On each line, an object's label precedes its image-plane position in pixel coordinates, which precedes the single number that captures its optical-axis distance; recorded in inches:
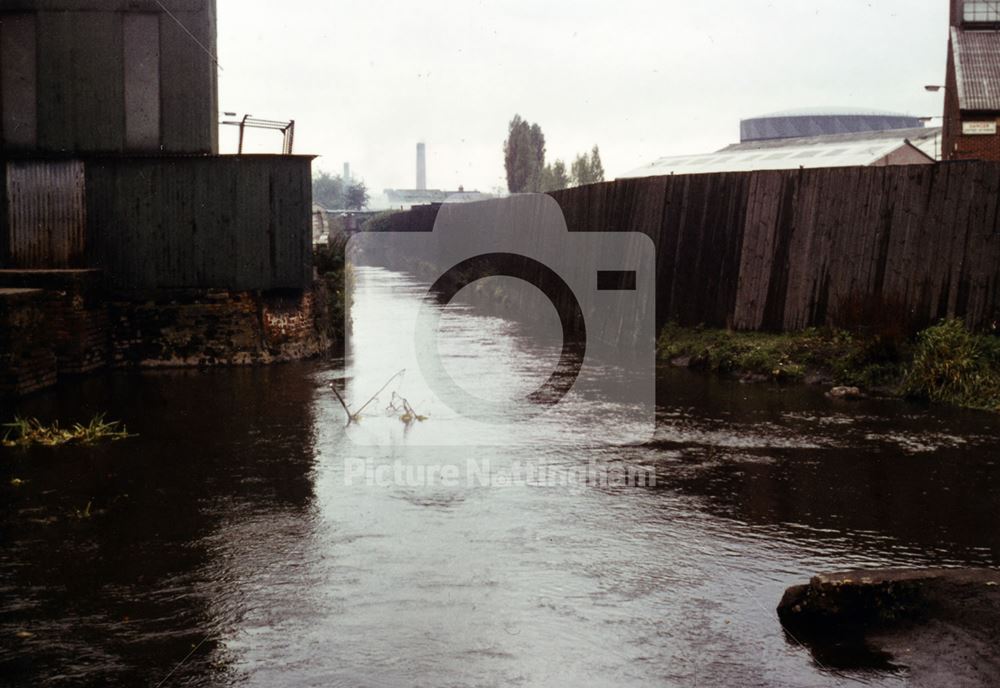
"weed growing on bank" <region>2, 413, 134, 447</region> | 434.6
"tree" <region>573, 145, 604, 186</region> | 2472.9
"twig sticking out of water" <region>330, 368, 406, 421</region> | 475.2
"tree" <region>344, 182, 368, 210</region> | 4436.5
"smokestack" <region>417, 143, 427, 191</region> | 7492.1
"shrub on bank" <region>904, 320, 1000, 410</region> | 509.7
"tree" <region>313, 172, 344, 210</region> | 5344.5
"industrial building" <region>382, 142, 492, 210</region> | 5001.5
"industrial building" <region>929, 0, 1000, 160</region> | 1151.0
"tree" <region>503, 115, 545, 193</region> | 2837.1
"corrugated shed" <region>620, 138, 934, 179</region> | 1176.2
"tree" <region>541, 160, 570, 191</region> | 2531.0
